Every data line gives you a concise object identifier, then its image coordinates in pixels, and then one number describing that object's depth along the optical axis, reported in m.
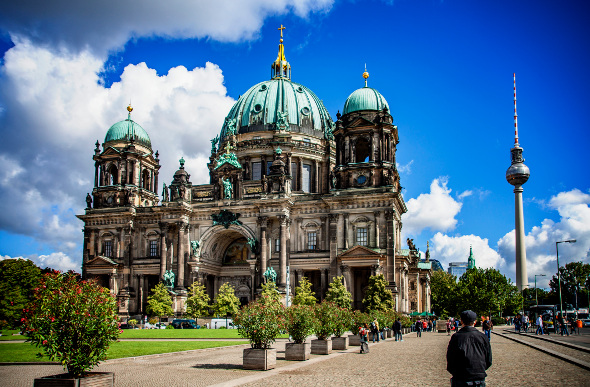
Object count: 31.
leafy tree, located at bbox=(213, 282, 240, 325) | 71.94
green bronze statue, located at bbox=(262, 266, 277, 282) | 70.38
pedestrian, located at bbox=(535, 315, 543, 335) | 54.64
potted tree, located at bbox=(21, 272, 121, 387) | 14.35
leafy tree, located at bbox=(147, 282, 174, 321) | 71.19
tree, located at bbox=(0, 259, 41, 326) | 69.71
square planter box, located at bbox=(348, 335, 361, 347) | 38.28
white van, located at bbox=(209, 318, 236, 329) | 67.12
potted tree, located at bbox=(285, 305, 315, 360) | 26.94
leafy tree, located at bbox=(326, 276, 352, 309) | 64.31
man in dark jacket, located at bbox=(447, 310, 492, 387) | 10.44
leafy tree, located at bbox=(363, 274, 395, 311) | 63.12
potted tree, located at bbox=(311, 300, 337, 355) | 30.67
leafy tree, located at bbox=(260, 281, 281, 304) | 65.00
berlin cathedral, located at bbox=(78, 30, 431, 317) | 70.88
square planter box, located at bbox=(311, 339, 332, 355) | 30.62
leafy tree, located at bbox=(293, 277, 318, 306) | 66.88
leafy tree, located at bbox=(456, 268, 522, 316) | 83.81
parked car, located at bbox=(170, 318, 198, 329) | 65.56
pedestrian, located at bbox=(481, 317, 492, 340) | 36.38
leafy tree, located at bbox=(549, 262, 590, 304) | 136.88
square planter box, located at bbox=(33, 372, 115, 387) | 13.48
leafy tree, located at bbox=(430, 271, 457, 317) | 103.55
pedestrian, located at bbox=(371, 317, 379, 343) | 43.06
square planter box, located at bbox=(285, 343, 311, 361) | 26.89
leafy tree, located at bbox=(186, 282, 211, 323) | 71.88
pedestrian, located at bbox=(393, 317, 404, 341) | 44.44
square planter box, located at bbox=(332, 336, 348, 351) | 34.16
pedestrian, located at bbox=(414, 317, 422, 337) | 55.22
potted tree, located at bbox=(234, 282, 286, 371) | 23.16
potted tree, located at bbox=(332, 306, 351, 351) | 33.38
